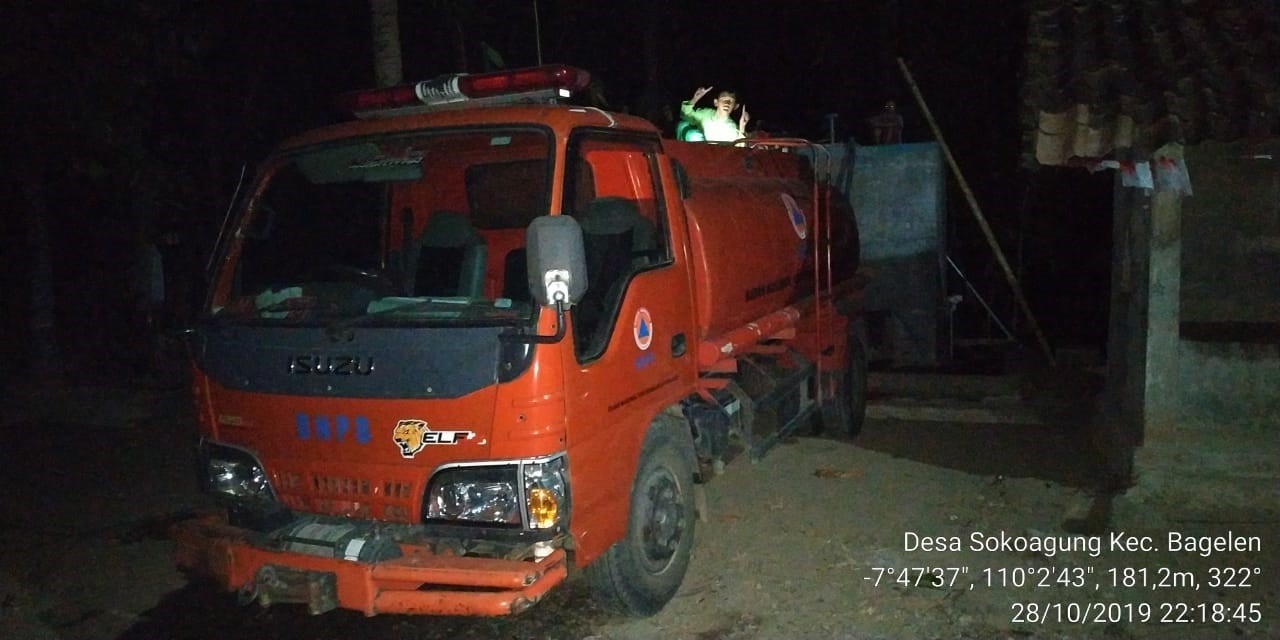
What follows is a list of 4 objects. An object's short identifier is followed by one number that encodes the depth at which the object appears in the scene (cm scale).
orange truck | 392
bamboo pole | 1078
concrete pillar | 625
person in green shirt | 817
